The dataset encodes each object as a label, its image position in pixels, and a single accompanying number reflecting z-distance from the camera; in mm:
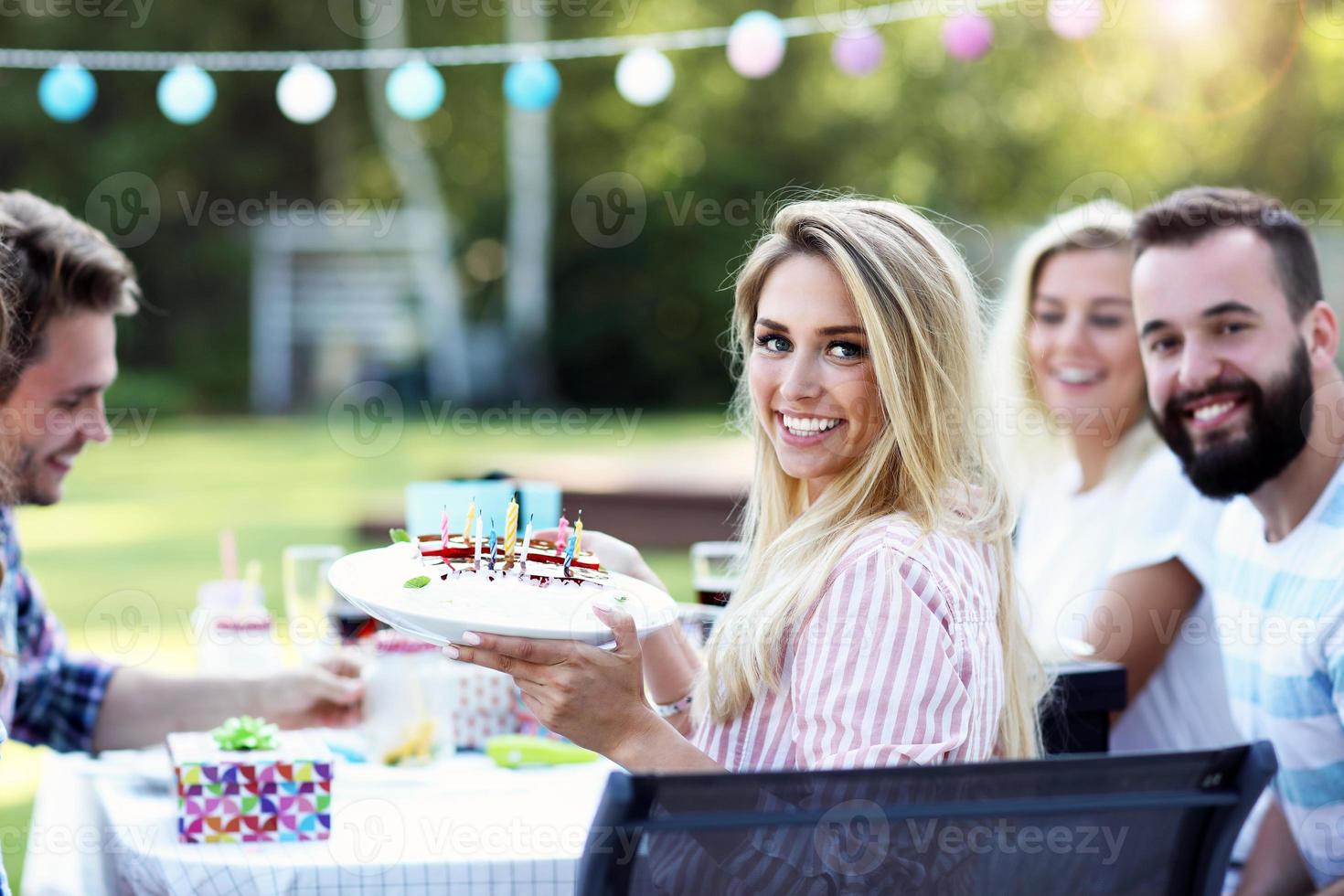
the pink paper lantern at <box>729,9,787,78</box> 4902
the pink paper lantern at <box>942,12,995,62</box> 5195
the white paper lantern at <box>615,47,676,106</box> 4977
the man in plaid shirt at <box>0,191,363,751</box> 2566
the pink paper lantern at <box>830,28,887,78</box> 5474
